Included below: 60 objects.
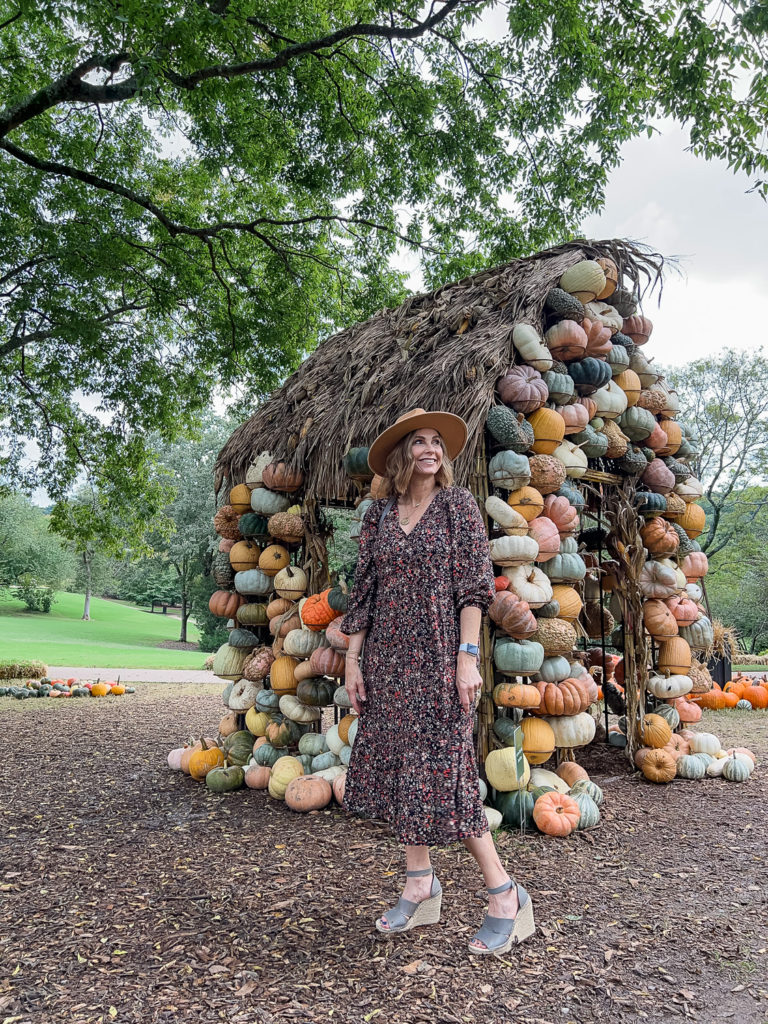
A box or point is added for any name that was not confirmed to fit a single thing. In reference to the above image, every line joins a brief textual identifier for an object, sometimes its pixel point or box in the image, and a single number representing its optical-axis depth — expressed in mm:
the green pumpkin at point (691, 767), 5484
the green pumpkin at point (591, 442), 5180
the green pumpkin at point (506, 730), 4266
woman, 2668
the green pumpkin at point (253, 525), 5641
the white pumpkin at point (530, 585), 4328
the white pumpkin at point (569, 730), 4492
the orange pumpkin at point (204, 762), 5520
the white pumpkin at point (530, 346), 4609
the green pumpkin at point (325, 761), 4934
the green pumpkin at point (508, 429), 4391
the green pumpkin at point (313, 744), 5098
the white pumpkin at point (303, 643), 5129
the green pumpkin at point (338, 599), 4852
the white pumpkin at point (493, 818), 4000
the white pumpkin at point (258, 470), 5633
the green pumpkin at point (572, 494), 4902
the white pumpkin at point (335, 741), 4895
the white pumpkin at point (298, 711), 5184
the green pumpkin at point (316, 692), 5043
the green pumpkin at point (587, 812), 4197
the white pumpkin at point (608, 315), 5426
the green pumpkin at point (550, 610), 4496
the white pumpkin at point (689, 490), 6081
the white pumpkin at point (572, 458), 4855
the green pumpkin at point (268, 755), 5238
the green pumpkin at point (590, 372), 5098
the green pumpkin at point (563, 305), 4859
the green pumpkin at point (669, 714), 5688
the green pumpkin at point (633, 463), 5715
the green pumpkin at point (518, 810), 4105
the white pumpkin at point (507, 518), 4340
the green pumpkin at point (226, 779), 5160
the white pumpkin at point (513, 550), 4320
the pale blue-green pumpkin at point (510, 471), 4398
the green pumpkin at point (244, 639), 5703
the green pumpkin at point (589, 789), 4444
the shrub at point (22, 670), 12664
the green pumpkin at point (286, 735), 5227
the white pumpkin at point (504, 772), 4125
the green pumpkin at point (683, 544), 5992
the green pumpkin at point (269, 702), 5398
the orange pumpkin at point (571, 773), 4625
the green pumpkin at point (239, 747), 5461
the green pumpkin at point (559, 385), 4832
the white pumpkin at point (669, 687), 5562
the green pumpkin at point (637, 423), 5742
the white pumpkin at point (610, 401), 5395
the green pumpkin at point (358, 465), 4812
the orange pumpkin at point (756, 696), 9984
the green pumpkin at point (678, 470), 6125
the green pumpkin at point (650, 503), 5738
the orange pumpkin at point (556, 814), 4008
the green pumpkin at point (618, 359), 5504
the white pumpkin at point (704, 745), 5766
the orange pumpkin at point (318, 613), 4980
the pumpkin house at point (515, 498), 4422
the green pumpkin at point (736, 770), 5426
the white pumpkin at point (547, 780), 4313
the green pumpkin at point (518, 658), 4238
